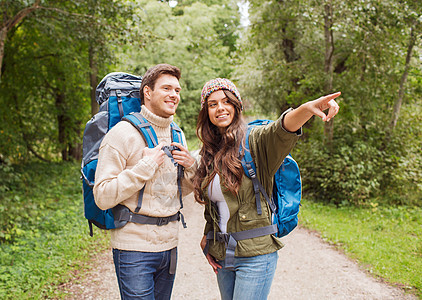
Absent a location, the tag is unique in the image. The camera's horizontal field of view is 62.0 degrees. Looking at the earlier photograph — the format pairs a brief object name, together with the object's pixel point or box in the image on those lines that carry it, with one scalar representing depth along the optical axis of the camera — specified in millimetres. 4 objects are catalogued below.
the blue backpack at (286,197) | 2236
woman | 2102
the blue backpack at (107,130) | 2174
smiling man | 2057
